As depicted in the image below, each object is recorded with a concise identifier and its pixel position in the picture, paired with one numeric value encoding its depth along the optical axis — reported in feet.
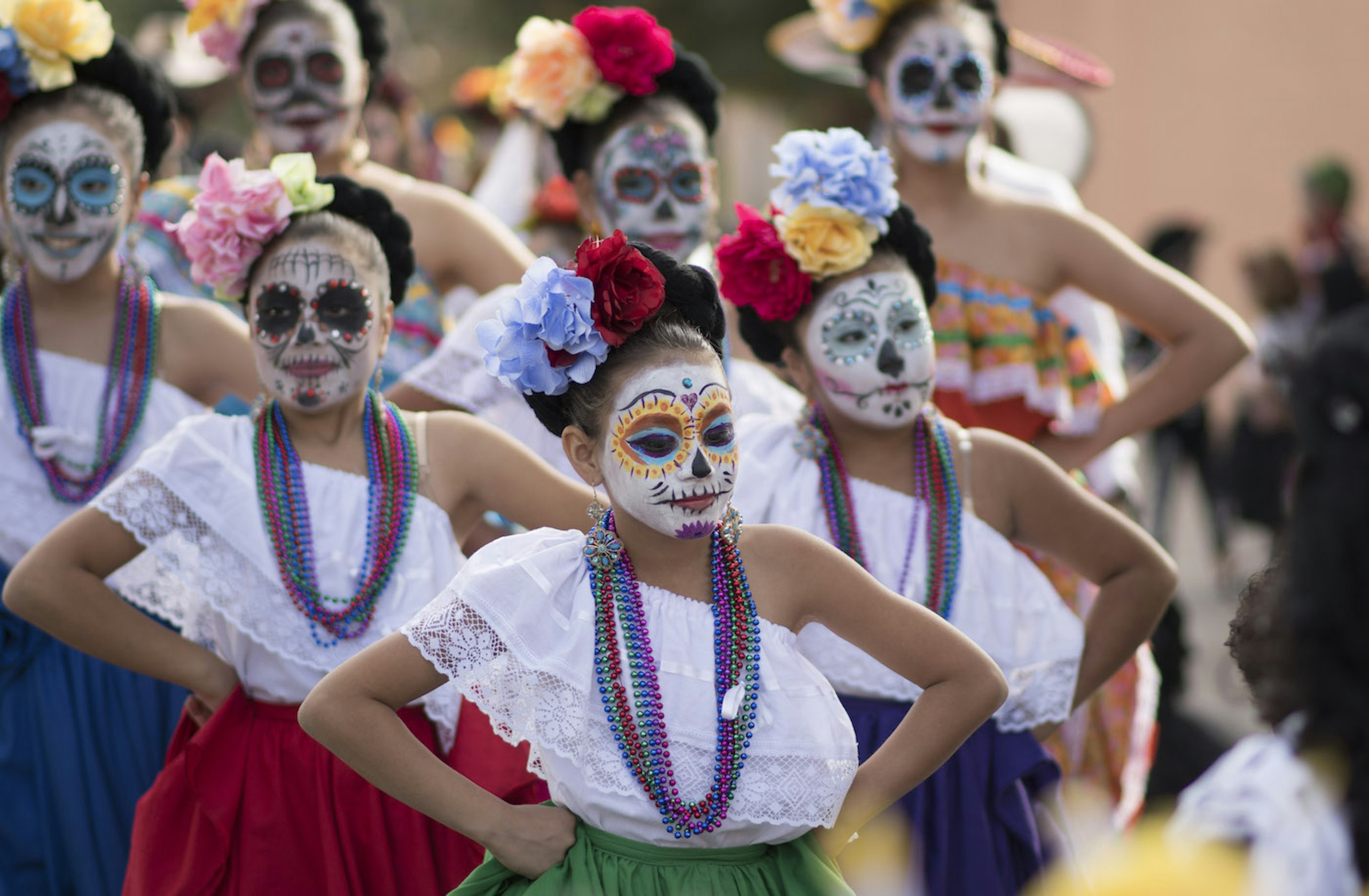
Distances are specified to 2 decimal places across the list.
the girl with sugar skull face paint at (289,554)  22.45
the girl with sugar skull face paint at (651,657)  18.43
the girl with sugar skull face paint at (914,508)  23.11
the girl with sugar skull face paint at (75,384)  26.32
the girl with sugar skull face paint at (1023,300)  29.94
